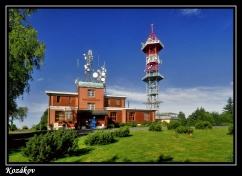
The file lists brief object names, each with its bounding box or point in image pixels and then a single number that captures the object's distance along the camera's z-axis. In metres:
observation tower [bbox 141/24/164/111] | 49.88
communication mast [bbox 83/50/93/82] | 36.68
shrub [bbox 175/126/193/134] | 19.09
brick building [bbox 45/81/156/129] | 30.95
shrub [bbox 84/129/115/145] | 13.68
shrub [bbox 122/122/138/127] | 32.32
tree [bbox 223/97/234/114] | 72.38
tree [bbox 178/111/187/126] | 34.76
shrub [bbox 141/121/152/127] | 33.74
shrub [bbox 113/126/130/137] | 17.02
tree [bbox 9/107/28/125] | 59.43
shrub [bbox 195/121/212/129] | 24.69
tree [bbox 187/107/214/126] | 34.28
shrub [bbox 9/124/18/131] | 37.50
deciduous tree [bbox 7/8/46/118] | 15.09
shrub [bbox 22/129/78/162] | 9.59
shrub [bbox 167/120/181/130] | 23.77
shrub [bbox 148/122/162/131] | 21.87
